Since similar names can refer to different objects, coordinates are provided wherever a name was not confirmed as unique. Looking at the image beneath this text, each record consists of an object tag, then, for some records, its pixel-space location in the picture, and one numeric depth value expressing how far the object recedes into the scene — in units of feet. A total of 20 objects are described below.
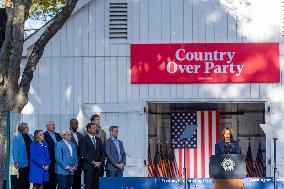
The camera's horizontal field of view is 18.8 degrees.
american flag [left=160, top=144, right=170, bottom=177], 82.56
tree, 56.59
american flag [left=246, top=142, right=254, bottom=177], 82.43
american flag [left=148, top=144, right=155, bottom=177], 79.86
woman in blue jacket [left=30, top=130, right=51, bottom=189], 59.31
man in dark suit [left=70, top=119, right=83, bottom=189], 63.41
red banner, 70.64
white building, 71.05
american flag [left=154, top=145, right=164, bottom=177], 82.12
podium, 54.13
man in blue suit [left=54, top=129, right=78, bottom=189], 60.34
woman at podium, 57.41
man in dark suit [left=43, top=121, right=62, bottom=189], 61.41
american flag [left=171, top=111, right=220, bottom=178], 82.17
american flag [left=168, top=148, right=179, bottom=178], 82.69
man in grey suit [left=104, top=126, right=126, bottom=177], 62.85
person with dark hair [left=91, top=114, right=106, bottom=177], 62.39
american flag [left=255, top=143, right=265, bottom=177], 81.76
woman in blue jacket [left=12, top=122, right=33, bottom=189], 59.72
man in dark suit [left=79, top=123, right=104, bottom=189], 61.46
